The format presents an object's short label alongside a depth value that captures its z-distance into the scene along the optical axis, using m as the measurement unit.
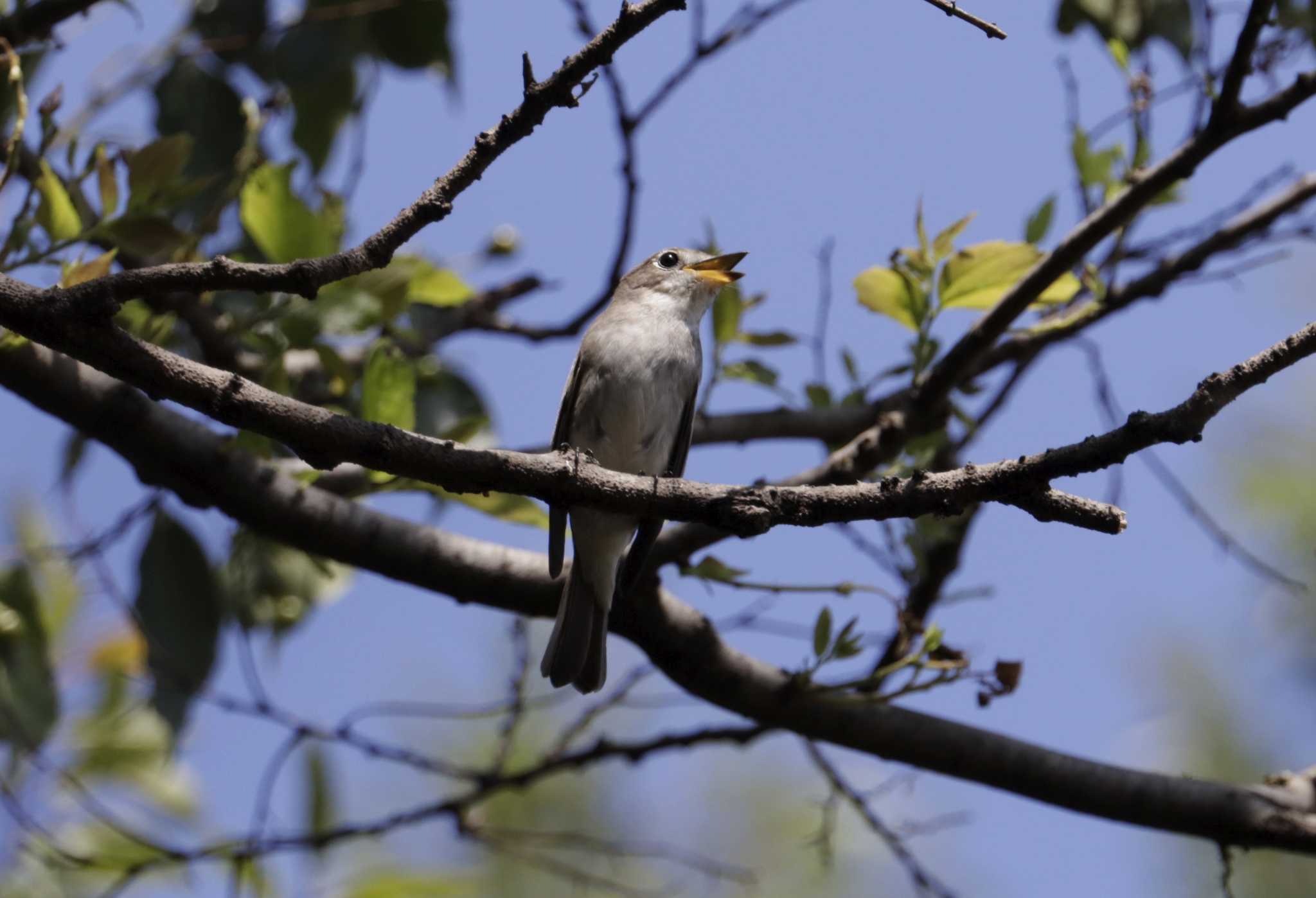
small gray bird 7.95
